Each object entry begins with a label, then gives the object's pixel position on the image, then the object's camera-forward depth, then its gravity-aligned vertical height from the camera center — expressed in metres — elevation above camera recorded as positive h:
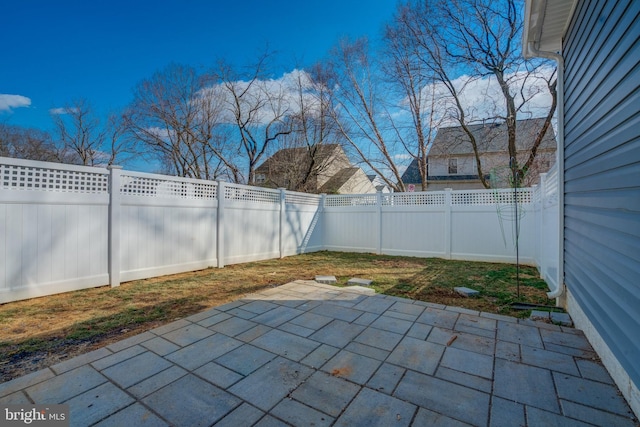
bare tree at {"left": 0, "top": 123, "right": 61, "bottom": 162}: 12.95 +3.02
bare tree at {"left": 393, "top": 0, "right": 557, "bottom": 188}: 8.53 +5.09
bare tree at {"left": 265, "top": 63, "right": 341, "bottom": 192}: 11.12 +3.02
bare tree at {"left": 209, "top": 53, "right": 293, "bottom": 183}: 11.30 +4.21
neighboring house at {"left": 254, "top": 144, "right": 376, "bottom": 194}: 12.29 +1.93
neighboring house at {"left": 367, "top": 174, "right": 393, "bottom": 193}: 18.52 +1.59
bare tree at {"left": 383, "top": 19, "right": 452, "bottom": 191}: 9.90 +4.12
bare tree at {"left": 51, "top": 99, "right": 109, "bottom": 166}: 13.59 +3.67
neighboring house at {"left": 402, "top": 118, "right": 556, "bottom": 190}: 9.52 +2.33
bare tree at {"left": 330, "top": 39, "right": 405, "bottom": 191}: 10.72 +3.84
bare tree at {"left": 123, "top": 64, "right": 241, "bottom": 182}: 11.44 +3.57
